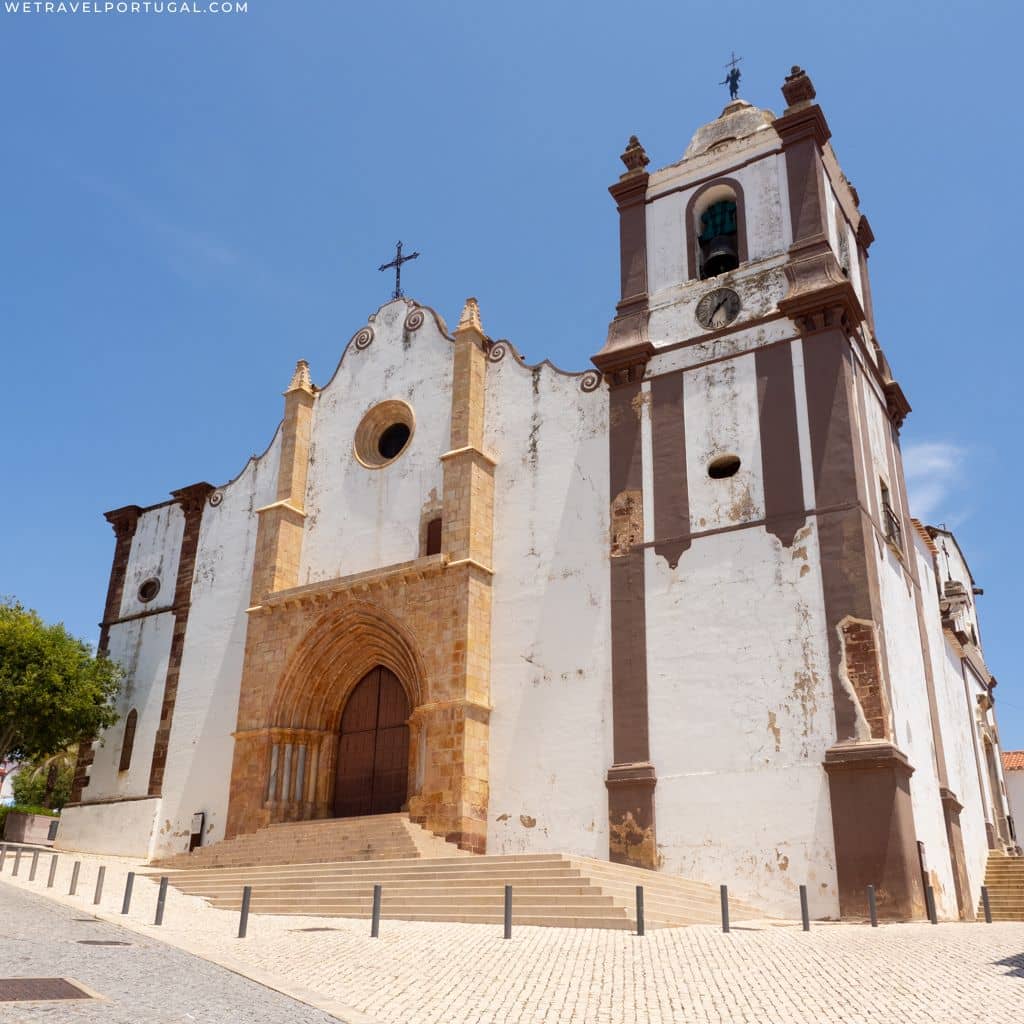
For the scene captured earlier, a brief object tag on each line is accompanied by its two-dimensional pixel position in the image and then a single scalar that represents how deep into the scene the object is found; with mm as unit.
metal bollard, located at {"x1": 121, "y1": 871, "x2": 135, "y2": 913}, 14181
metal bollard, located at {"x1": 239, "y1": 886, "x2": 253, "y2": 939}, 12664
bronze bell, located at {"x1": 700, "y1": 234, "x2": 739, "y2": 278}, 23078
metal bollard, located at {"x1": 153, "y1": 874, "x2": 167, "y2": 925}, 13367
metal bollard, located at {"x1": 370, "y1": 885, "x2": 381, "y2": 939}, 12523
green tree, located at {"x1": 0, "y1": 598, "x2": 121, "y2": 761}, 24625
